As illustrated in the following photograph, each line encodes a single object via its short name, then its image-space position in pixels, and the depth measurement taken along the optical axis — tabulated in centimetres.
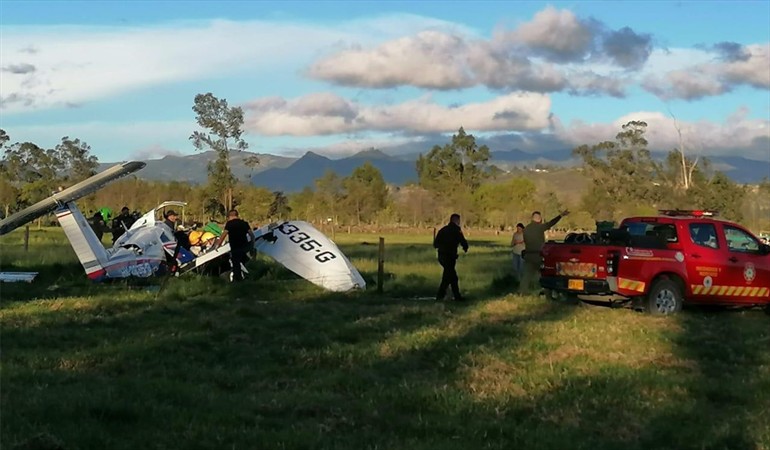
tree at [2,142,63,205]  10100
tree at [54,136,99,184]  10444
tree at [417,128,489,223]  10469
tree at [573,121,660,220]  9275
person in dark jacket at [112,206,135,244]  2805
